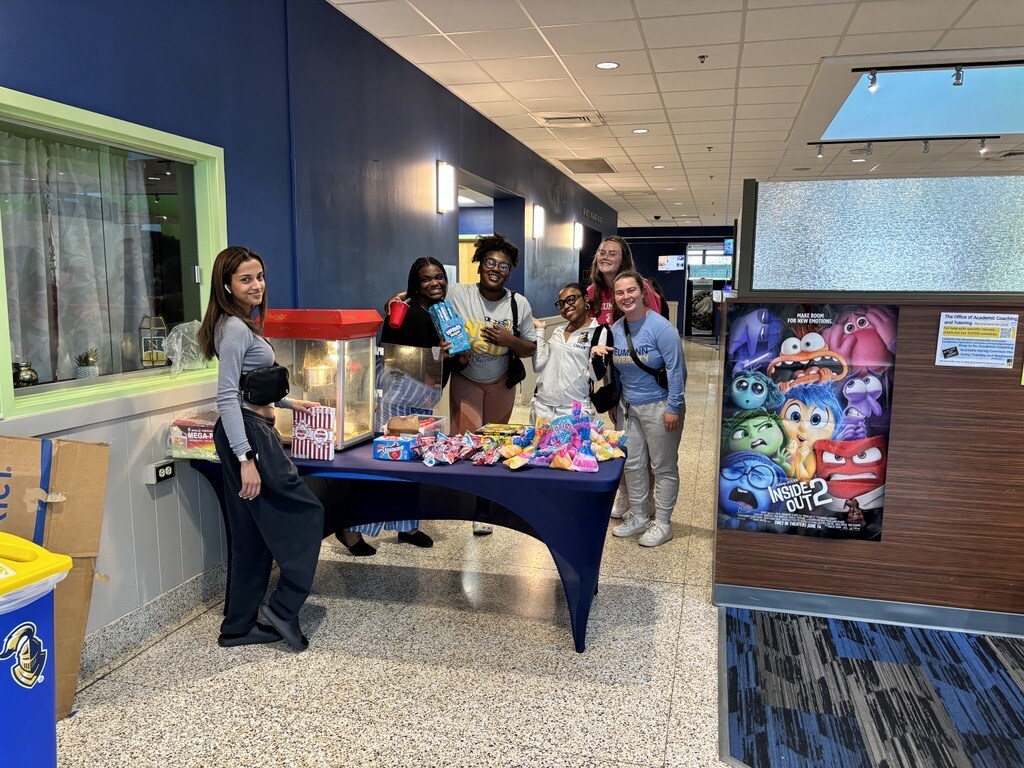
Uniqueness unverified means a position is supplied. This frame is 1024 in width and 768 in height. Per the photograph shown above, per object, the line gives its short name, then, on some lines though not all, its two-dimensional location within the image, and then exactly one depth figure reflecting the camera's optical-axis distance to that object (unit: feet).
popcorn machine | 9.54
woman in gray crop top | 8.58
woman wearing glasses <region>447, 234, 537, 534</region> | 12.28
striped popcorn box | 9.53
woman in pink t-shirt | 13.48
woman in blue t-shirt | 12.06
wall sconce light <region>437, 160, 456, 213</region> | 19.61
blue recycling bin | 5.65
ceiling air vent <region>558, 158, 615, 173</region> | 31.27
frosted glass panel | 9.58
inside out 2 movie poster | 9.93
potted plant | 9.12
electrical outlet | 9.47
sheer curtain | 8.29
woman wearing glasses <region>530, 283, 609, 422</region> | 12.24
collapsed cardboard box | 7.06
